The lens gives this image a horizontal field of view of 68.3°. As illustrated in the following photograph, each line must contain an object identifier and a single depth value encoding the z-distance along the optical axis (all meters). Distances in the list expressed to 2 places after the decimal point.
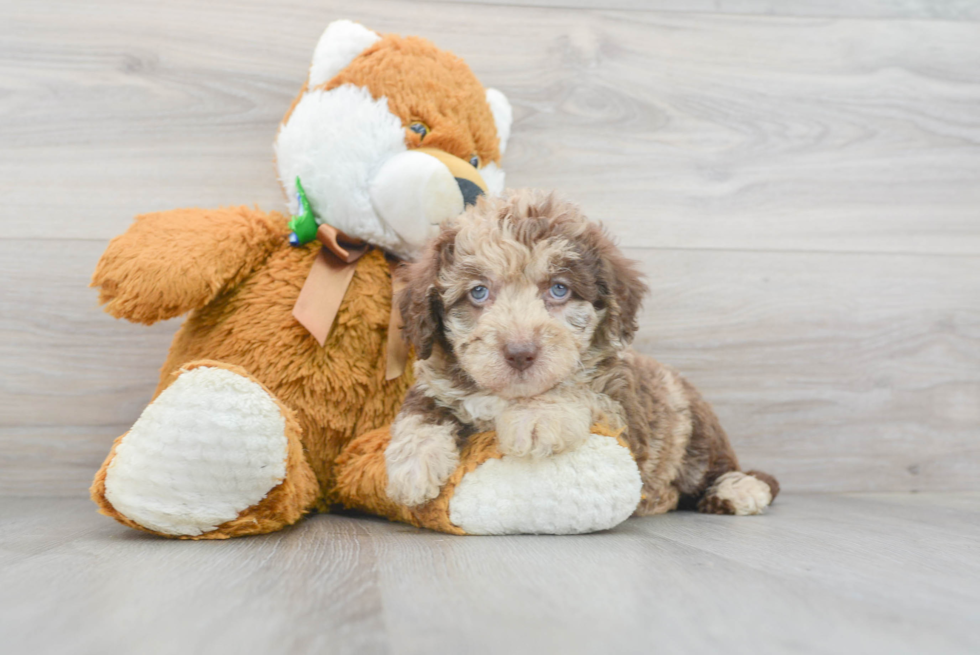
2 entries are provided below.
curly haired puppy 1.10
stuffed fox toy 1.31
